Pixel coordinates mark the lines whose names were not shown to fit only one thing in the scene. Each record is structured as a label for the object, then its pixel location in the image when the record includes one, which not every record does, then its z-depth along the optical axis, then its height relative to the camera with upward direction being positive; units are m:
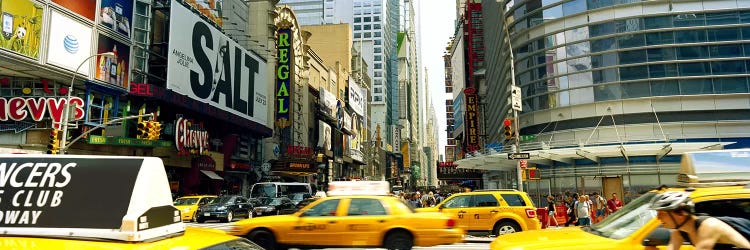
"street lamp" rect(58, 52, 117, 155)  22.40 +2.31
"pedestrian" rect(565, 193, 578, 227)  21.17 -1.59
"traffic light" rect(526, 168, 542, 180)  21.92 +0.13
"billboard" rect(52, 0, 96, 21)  29.80 +10.49
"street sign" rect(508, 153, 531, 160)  20.97 +0.84
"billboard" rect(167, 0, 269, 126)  38.69 +9.88
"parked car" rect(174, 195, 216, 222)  25.54 -1.19
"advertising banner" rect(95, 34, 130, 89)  32.16 +7.63
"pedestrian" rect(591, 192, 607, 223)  19.72 -1.29
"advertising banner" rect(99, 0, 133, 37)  32.71 +10.95
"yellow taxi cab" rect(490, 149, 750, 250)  5.11 -0.38
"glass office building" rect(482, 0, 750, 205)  38.38 +7.29
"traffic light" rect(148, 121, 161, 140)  25.27 +2.55
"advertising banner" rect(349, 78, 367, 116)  96.06 +16.01
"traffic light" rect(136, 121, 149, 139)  25.71 +2.81
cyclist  3.84 -0.40
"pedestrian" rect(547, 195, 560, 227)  21.19 -1.50
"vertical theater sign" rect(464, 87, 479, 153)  77.94 +9.04
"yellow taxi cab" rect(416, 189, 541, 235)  16.06 -1.09
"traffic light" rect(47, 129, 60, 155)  20.80 +1.66
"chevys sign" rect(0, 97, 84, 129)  27.83 +4.04
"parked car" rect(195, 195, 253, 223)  24.78 -1.44
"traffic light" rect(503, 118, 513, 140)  21.15 +1.94
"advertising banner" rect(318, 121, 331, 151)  75.38 +6.45
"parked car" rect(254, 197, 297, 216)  27.39 -1.45
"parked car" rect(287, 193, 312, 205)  31.81 -1.09
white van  34.56 -0.71
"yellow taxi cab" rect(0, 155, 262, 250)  3.67 -0.18
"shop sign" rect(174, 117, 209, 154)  36.08 +3.26
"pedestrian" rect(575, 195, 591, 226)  17.56 -1.26
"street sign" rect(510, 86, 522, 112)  22.52 +3.49
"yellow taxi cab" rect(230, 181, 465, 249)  11.59 -1.10
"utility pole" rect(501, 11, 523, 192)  22.33 +3.30
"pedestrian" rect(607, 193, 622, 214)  19.39 -1.15
